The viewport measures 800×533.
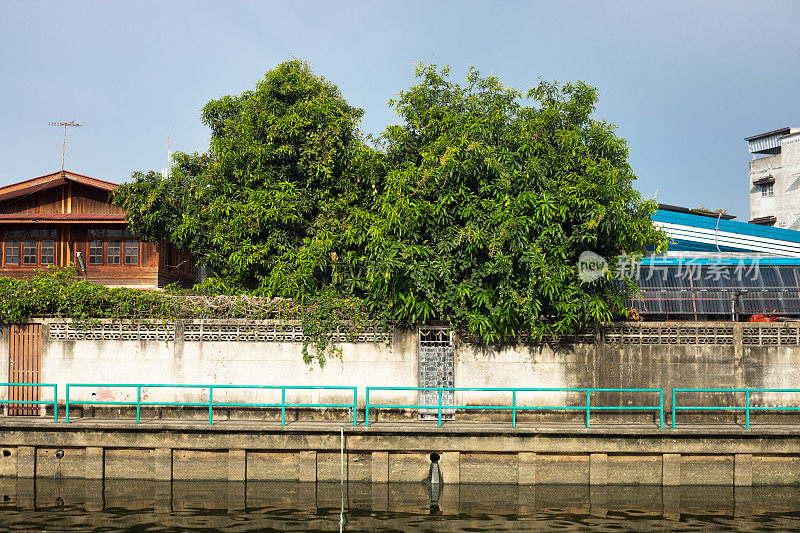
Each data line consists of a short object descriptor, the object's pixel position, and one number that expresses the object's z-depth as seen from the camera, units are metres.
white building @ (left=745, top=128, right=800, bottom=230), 48.66
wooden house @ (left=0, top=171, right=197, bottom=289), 23.95
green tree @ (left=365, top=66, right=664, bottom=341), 16.98
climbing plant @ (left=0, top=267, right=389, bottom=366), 18.02
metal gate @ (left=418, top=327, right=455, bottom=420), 17.91
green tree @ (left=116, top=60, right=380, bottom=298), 19.33
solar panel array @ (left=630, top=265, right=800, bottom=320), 21.42
